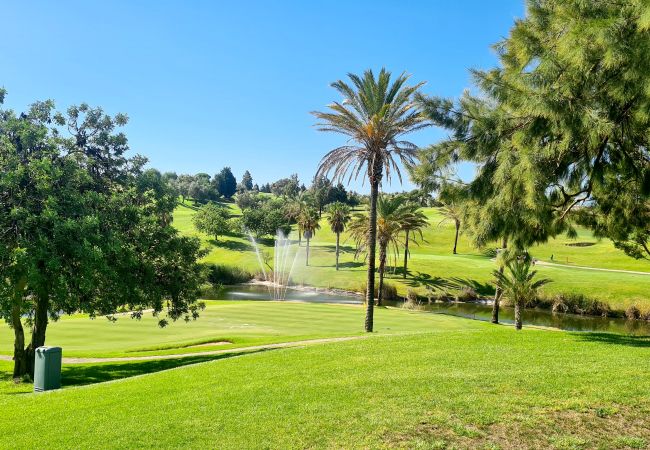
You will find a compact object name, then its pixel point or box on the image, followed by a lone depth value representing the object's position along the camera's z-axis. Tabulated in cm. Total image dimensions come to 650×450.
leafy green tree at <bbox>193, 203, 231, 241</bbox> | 9106
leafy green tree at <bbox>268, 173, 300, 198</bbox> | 17400
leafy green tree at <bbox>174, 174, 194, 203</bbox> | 15365
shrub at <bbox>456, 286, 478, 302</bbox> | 5481
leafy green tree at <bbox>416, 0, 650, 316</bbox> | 905
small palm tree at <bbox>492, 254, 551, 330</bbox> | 2916
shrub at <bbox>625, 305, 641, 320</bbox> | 4412
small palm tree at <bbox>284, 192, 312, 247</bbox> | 8092
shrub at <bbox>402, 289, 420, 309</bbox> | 4702
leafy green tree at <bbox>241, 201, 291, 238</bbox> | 9350
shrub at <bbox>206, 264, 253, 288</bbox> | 6981
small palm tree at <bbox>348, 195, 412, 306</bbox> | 4416
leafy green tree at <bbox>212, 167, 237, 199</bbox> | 19518
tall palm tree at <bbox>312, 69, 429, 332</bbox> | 2355
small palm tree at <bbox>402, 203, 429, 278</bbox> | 4588
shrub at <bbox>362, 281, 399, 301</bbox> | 5578
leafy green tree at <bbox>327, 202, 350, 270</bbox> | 7481
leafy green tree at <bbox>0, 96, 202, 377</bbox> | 1480
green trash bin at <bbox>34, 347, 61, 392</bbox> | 1403
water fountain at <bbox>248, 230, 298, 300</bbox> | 6319
